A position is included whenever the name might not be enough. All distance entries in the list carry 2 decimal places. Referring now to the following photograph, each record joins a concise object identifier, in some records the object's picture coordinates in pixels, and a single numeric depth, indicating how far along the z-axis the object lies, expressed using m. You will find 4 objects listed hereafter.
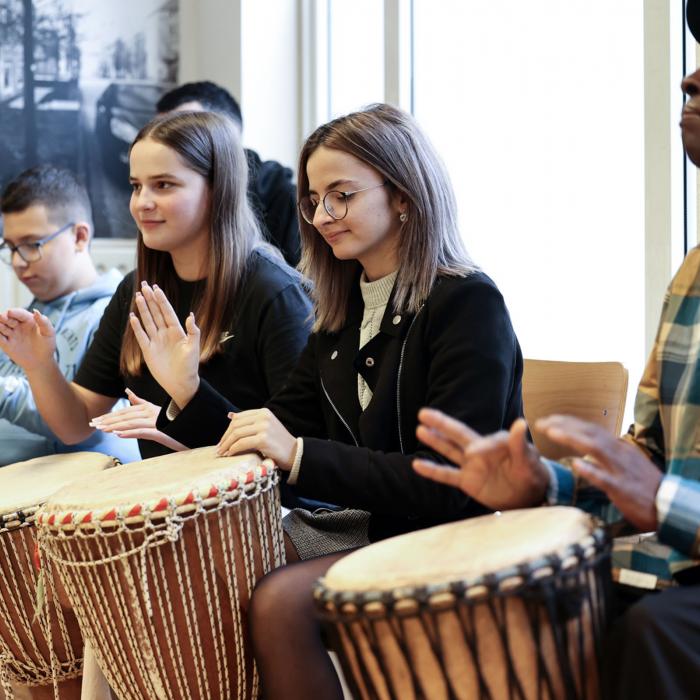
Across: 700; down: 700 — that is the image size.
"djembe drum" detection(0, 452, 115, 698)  2.46
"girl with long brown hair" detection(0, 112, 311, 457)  2.68
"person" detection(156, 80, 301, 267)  3.84
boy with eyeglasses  3.34
